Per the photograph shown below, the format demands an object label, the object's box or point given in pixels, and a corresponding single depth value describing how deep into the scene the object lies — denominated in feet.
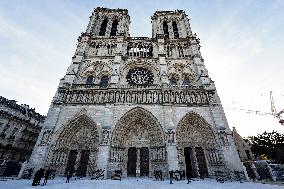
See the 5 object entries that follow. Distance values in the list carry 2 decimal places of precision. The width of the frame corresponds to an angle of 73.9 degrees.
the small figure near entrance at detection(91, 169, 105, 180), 39.68
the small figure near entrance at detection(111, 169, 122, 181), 40.19
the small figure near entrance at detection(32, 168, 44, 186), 30.37
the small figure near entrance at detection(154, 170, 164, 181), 39.96
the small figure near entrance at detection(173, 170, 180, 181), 39.53
